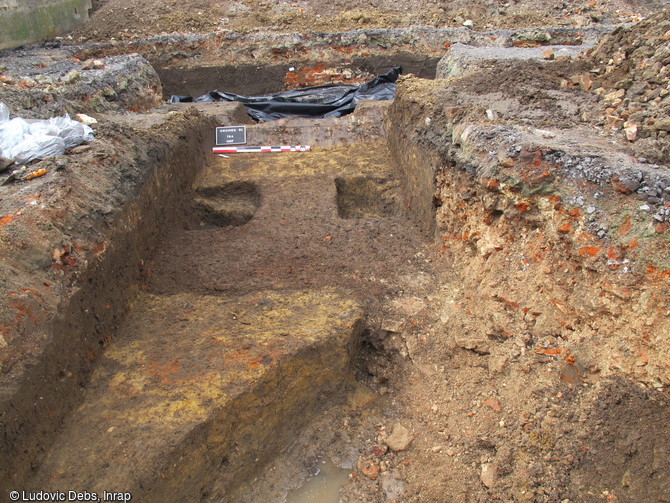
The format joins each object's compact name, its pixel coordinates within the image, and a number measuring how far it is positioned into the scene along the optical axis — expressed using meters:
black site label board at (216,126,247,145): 6.29
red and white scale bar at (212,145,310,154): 6.19
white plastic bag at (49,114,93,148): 3.76
